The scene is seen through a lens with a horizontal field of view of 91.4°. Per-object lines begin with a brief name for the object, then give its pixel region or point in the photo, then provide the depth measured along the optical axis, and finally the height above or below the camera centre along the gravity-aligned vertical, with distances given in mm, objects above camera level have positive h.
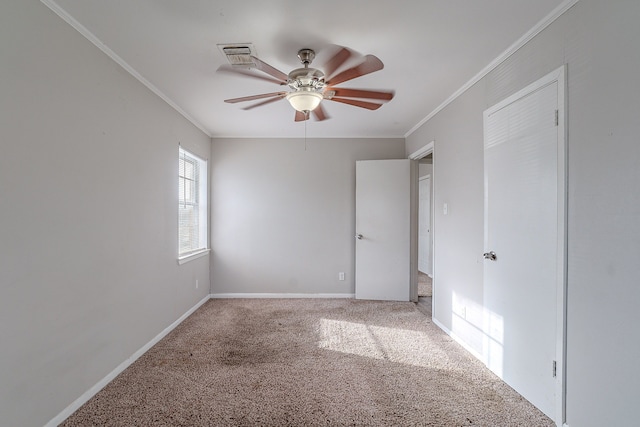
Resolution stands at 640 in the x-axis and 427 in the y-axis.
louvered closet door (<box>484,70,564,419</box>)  1865 -195
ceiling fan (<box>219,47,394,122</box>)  1893 +880
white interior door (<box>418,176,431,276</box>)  6324 -264
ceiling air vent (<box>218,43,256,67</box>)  2178 +1133
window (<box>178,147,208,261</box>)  3865 +79
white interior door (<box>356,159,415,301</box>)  4449 -248
